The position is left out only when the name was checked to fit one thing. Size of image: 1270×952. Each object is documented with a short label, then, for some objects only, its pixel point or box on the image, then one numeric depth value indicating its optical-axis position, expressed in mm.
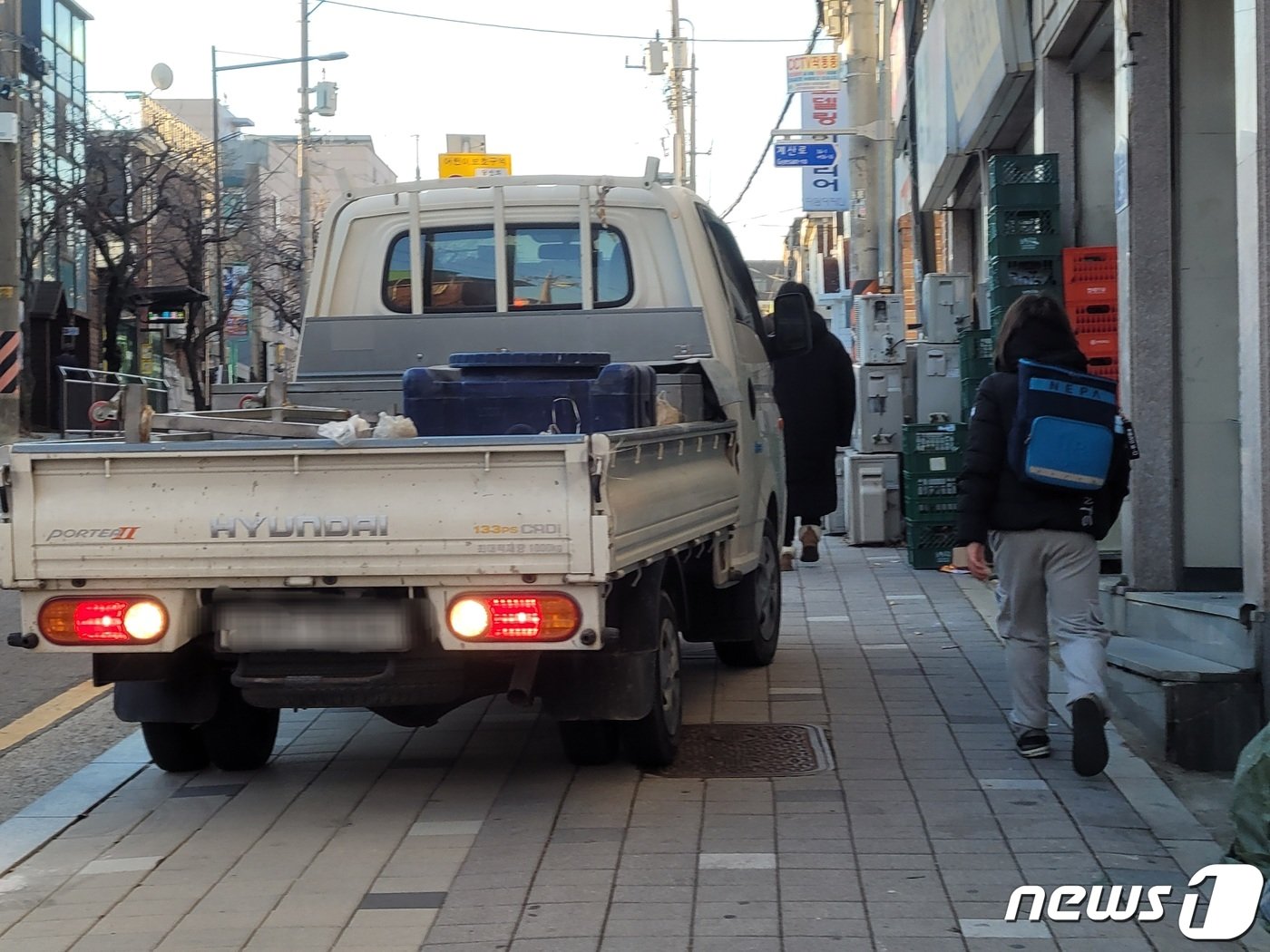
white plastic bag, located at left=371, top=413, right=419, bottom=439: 5750
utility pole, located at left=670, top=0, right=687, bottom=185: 48125
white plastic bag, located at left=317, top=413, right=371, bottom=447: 5555
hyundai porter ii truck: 5211
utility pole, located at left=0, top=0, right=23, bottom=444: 17734
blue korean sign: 21953
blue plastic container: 6203
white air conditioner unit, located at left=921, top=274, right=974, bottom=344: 14141
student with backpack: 6266
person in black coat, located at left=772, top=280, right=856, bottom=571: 12070
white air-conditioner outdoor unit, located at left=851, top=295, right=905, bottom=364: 14180
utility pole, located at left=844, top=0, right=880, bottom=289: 19453
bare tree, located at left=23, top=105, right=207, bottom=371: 31703
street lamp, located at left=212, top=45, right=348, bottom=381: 35406
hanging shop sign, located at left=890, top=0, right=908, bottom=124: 23062
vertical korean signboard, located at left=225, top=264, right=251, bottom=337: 40781
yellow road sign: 33094
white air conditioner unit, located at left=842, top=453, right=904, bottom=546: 14062
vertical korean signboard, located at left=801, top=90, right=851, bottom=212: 21203
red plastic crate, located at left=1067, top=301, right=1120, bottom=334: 11055
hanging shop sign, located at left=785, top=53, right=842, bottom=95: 21375
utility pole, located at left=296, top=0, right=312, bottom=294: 40188
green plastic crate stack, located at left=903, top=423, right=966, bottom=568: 12547
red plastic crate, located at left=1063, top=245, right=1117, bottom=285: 11016
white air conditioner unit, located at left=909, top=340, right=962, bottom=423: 13969
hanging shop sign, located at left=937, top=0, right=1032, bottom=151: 12789
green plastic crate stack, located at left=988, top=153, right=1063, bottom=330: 11531
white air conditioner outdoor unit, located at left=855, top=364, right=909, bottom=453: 14031
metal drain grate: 6418
